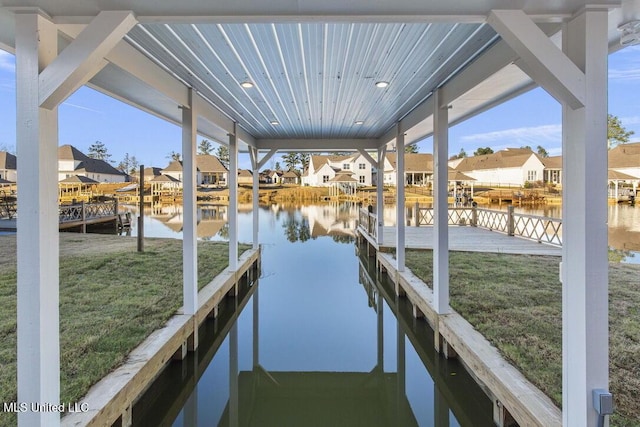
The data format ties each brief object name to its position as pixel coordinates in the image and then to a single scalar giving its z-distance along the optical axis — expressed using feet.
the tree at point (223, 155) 167.61
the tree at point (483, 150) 166.67
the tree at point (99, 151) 191.01
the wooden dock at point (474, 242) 27.37
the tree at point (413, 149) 174.24
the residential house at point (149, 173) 139.85
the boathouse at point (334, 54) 6.30
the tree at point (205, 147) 185.06
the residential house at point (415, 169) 100.48
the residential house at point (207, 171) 120.78
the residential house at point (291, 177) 155.12
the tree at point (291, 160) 174.14
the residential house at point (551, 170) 110.37
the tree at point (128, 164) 173.07
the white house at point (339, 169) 128.67
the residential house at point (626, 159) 62.69
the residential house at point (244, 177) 147.89
